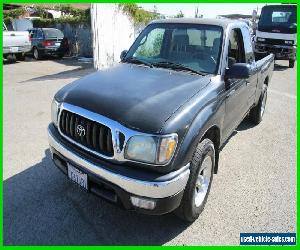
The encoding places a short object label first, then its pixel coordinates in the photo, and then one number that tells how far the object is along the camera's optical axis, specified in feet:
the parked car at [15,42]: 49.67
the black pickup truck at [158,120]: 9.04
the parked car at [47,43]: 56.08
